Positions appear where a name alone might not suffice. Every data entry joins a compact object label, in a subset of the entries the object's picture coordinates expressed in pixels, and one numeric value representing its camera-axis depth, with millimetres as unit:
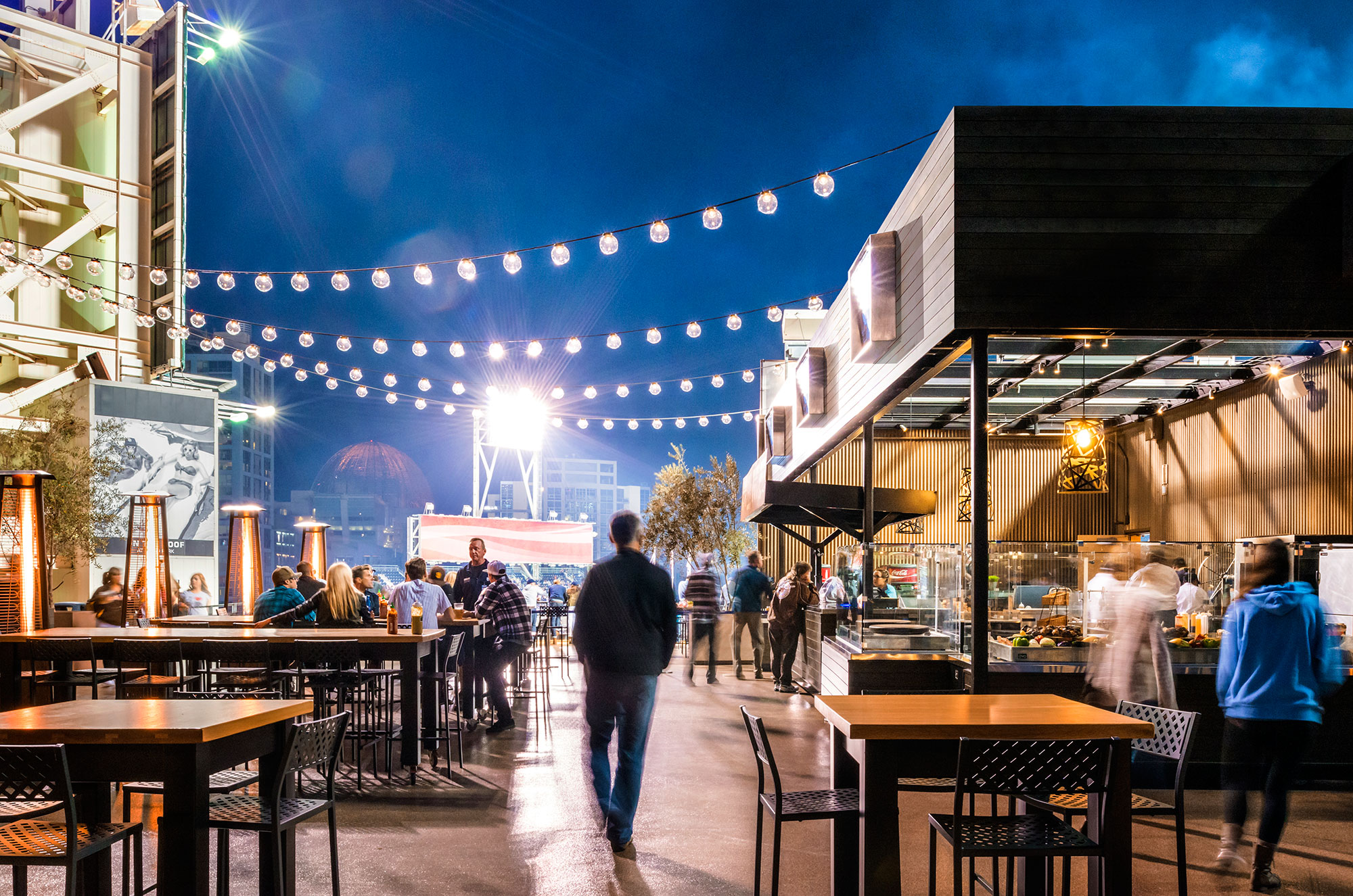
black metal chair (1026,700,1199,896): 3623
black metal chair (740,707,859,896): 3416
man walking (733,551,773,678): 12555
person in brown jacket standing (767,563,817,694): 11398
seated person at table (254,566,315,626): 8859
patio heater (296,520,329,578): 14836
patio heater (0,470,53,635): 8422
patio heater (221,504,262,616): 14656
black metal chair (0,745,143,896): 2986
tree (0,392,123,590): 15906
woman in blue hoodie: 4465
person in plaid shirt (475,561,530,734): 8086
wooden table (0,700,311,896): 3178
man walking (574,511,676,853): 4805
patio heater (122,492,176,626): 13406
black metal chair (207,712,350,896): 3381
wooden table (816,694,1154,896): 3248
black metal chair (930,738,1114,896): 3025
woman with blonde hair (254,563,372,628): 8172
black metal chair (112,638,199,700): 7047
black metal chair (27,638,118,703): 7316
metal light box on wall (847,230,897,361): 7586
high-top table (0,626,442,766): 6723
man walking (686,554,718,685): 12547
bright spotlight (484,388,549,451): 23609
